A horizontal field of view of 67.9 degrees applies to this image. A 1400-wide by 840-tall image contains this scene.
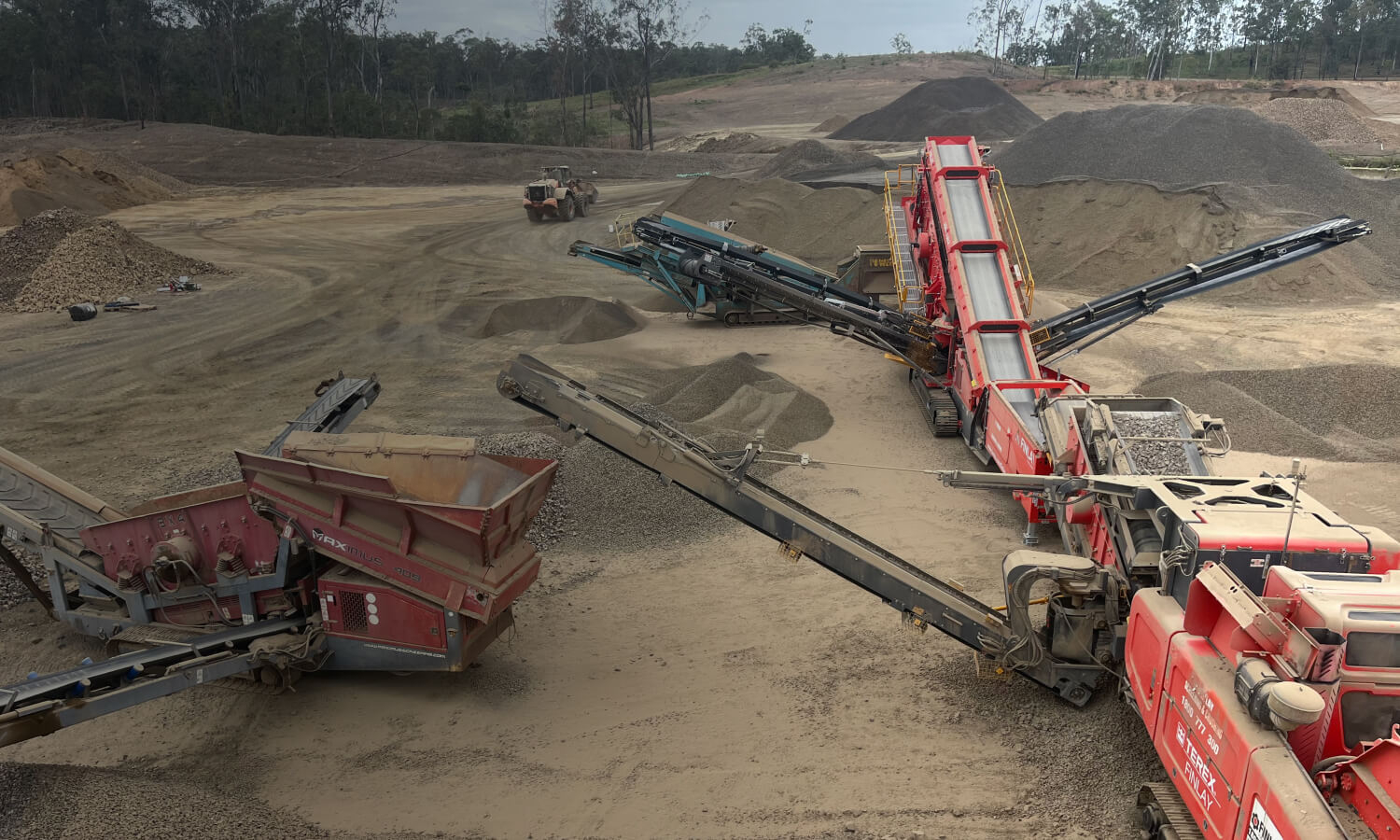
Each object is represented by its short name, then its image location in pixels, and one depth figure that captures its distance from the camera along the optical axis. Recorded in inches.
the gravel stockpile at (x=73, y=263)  925.8
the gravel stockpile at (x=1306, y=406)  543.8
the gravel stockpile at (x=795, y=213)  1125.7
